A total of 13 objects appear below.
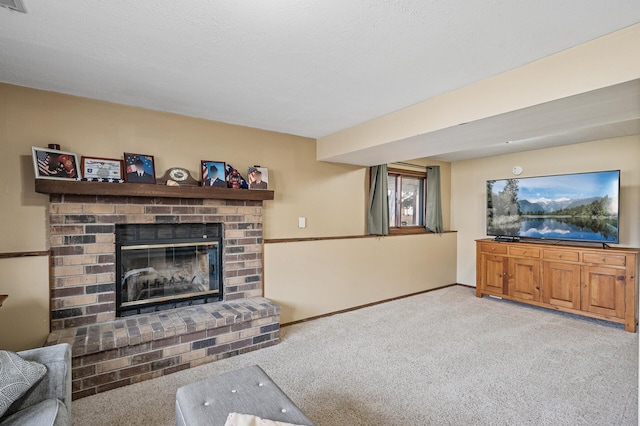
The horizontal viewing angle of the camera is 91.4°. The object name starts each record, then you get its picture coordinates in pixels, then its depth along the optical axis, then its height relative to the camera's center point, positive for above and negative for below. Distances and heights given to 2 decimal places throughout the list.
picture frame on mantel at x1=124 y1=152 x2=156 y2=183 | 2.69 +0.38
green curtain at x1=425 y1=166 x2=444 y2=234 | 5.03 +0.15
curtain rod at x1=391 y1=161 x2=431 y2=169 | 4.74 +0.72
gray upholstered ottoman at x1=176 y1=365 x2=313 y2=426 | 1.34 -0.89
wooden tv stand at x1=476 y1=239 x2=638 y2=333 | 3.38 -0.82
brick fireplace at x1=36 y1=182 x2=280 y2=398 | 2.25 -0.91
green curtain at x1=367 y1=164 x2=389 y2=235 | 4.29 +0.10
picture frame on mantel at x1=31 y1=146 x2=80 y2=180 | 2.30 +0.36
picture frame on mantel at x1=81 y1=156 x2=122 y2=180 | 2.53 +0.36
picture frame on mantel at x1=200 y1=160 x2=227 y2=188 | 3.04 +0.37
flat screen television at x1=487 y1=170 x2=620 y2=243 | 3.66 +0.05
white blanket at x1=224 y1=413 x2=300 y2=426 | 1.21 -0.83
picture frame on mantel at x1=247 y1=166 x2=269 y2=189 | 3.29 +0.36
